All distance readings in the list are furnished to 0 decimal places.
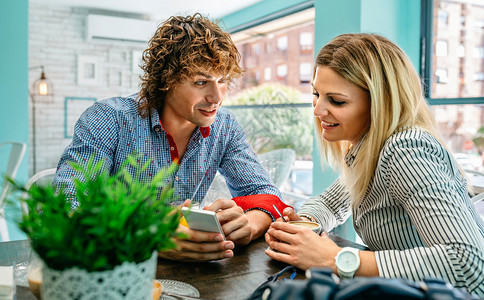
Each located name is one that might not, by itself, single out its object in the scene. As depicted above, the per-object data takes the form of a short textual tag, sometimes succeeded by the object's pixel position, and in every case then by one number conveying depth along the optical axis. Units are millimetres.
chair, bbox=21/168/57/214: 1945
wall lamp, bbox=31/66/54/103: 6352
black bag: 505
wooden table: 894
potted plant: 536
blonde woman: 945
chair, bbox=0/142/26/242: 2847
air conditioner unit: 6473
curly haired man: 1576
